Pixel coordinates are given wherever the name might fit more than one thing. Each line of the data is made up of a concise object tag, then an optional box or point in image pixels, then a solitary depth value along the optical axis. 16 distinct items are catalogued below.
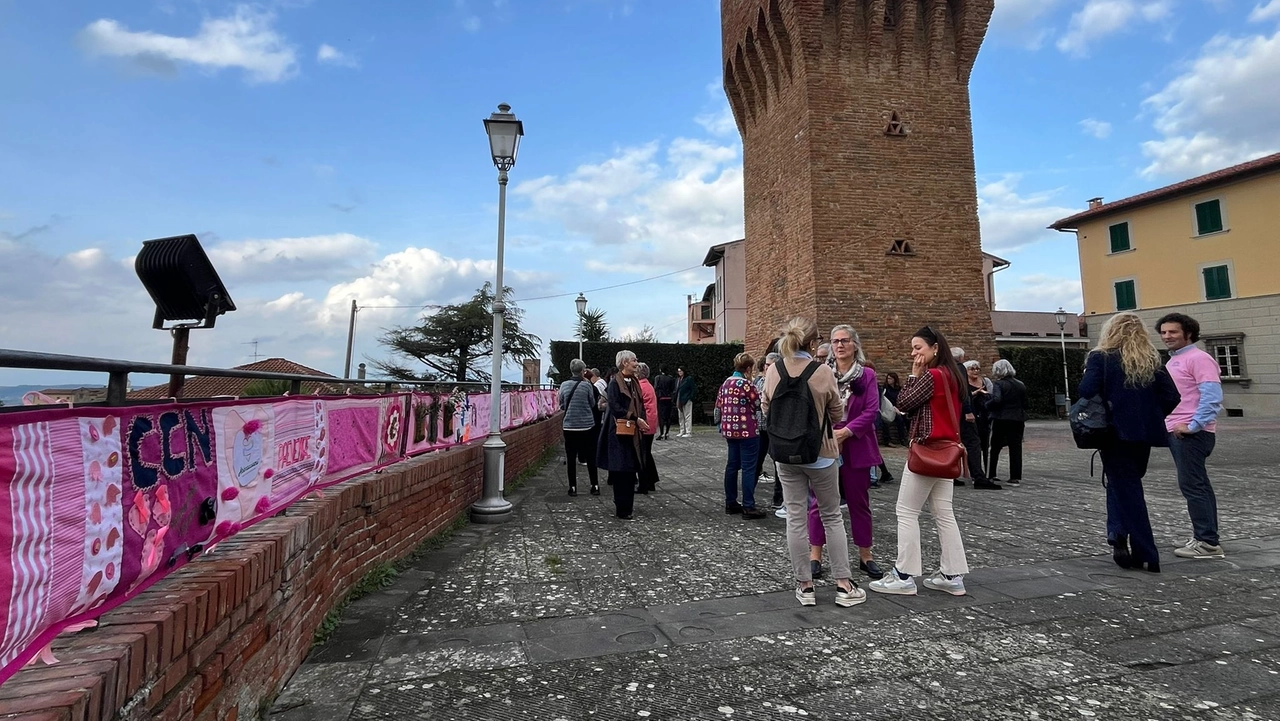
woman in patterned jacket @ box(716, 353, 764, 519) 6.33
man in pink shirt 4.64
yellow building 24.30
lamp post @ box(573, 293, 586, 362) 23.20
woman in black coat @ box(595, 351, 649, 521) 6.27
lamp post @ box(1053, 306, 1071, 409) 24.83
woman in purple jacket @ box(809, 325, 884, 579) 4.34
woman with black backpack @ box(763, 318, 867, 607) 3.75
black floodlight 5.37
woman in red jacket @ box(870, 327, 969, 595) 3.81
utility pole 49.06
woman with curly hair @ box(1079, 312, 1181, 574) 4.20
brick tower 14.95
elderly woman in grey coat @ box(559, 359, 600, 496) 7.98
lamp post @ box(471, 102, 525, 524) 6.48
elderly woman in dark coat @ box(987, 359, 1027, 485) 8.34
